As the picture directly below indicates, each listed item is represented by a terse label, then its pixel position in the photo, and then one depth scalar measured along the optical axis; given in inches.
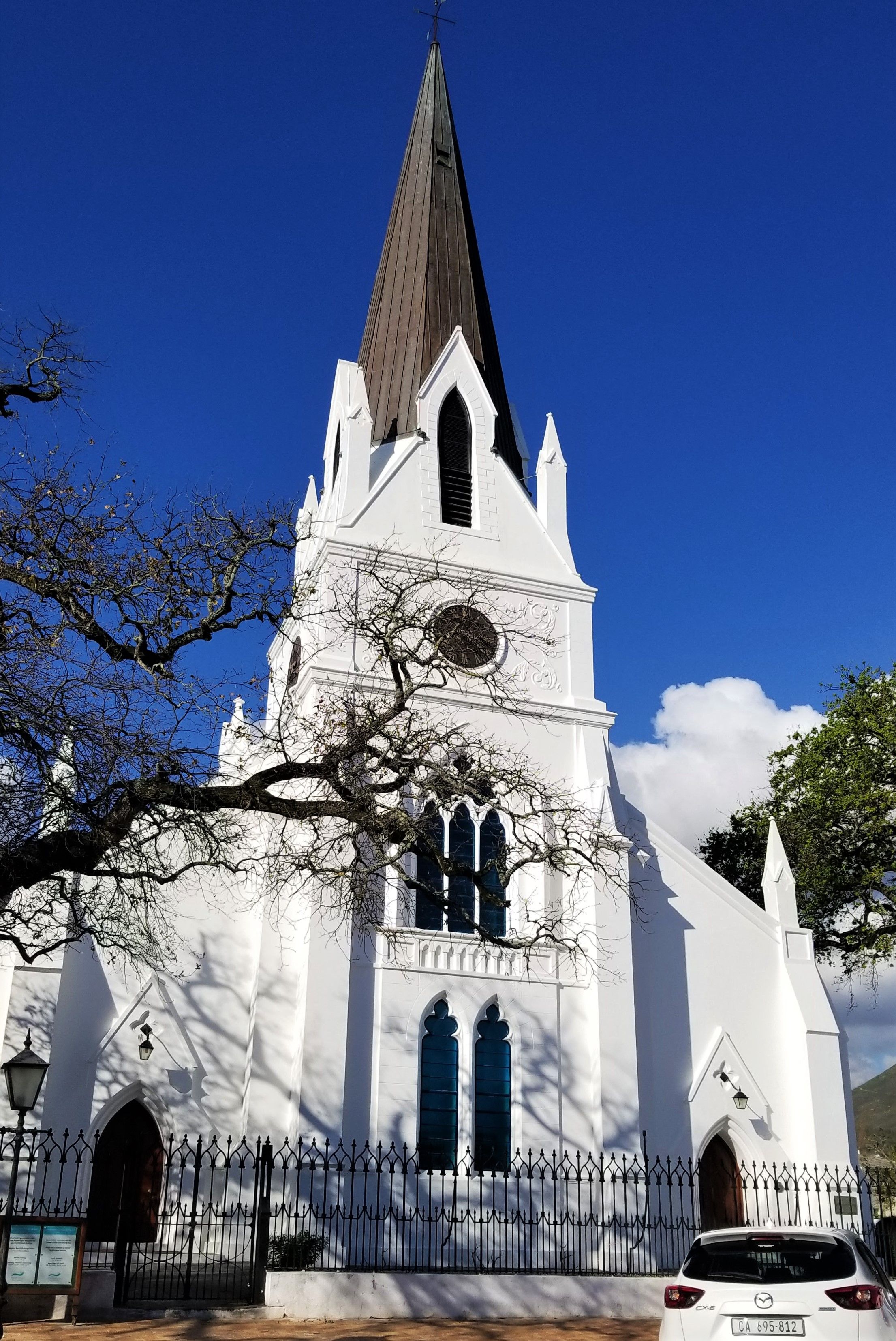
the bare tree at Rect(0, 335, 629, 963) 428.8
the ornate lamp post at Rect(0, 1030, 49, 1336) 471.8
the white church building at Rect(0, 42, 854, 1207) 767.7
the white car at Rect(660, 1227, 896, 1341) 311.4
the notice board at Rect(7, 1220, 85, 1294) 510.9
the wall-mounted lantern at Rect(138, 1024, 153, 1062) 757.9
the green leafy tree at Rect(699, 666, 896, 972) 1238.9
